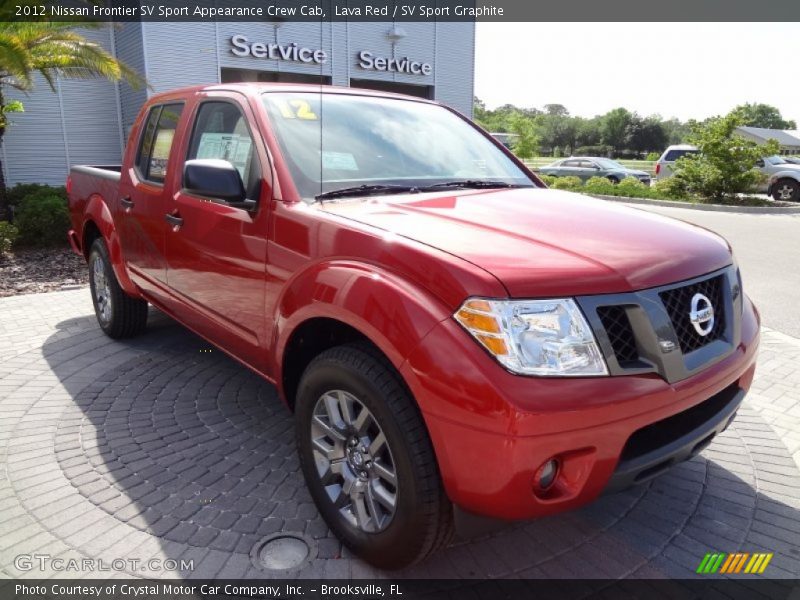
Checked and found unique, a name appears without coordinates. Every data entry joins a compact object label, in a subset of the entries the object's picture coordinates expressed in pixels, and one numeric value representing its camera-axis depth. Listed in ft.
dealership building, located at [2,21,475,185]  48.52
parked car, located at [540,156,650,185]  83.76
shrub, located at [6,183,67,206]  36.96
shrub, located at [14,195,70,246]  32.17
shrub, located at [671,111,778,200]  61.21
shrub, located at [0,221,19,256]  29.25
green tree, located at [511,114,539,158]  130.21
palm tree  28.71
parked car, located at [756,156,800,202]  66.33
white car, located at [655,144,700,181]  78.43
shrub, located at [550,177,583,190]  76.28
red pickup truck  6.39
